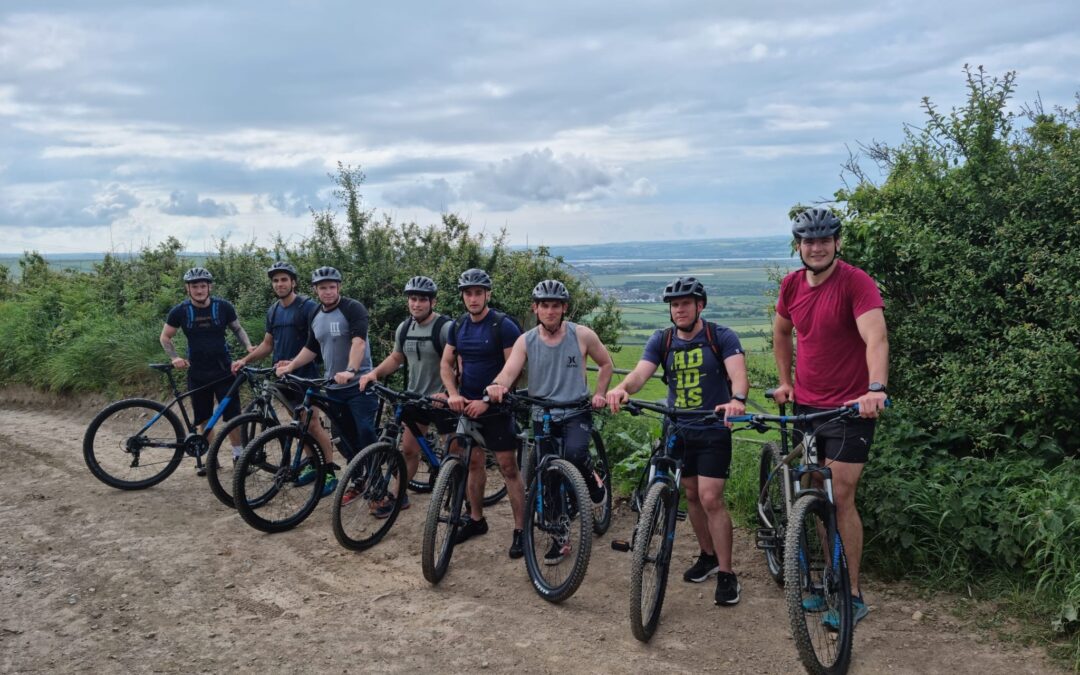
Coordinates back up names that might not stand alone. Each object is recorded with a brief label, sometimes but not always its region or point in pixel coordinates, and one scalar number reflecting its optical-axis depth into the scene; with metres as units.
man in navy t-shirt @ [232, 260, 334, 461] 7.92
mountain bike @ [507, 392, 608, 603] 5.51
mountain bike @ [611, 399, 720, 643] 4.76
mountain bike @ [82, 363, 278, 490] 8.35
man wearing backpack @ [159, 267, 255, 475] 8.55
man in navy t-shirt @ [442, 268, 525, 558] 6.20
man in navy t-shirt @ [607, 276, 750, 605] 5.20
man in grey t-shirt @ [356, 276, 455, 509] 6.83
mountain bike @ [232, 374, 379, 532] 6.84
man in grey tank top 5.84
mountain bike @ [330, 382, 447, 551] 6.32
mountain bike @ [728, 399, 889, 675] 4.27
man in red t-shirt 4.64
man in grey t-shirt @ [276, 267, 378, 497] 7.59
